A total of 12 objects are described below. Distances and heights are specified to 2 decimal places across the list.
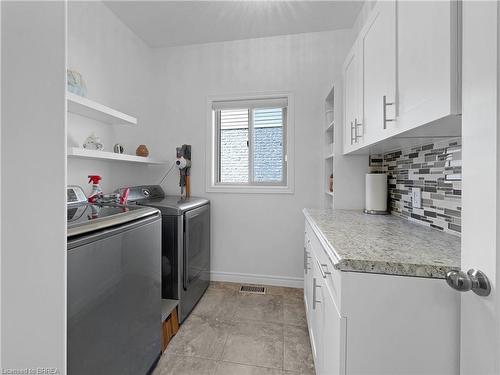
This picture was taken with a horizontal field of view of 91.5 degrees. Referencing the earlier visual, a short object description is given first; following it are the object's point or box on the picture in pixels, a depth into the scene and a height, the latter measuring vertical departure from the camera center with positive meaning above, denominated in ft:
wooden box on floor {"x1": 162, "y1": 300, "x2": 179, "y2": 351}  5.51 -3.27
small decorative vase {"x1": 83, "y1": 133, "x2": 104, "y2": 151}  6.28 +1.05
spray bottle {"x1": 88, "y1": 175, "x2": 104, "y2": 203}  5.99 -0.19
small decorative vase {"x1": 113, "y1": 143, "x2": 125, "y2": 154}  7.40 +1.06
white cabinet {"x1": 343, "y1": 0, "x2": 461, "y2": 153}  2.42 +1.49
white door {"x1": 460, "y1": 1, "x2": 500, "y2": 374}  1.77 +0.04
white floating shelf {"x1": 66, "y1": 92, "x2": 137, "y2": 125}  5.25 +1.81
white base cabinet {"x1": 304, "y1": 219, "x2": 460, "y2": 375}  2.39 -1.43
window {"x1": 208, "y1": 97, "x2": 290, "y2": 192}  8.87 +1.52
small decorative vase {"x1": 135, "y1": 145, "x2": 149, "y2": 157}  8.25 +1.11
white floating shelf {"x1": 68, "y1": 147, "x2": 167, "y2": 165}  5.22 +0.72
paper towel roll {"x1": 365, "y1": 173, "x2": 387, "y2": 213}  6.08 -0.20
